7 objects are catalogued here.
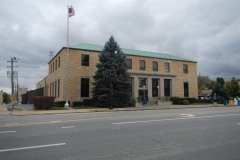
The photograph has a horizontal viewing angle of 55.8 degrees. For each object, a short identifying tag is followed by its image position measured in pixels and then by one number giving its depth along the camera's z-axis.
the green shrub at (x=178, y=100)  39.62
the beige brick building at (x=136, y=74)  33.59
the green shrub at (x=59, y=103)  30.57
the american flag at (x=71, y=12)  29.40
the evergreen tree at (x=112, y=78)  29.91
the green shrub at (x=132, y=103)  31.97
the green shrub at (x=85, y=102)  31.61
